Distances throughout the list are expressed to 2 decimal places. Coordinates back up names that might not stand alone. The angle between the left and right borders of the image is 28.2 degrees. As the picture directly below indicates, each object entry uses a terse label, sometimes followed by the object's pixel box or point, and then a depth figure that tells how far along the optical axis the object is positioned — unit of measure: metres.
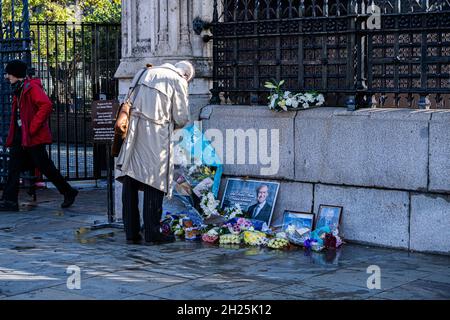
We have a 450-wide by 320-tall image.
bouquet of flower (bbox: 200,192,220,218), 9.35
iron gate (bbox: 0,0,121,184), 12.01
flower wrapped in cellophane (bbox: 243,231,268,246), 8.70
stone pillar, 9.94
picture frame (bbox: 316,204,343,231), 8.70
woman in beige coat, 8.72
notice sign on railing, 9.70
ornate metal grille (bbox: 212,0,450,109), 8.44
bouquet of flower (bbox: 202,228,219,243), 8.88
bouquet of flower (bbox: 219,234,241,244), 8.79
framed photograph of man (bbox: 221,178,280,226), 9.25
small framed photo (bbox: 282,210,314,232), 8.85
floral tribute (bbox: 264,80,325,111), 9.09
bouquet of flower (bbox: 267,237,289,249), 8.54
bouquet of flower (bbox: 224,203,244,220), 9.25
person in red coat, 11.11
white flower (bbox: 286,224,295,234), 8.70
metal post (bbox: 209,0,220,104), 10.00
